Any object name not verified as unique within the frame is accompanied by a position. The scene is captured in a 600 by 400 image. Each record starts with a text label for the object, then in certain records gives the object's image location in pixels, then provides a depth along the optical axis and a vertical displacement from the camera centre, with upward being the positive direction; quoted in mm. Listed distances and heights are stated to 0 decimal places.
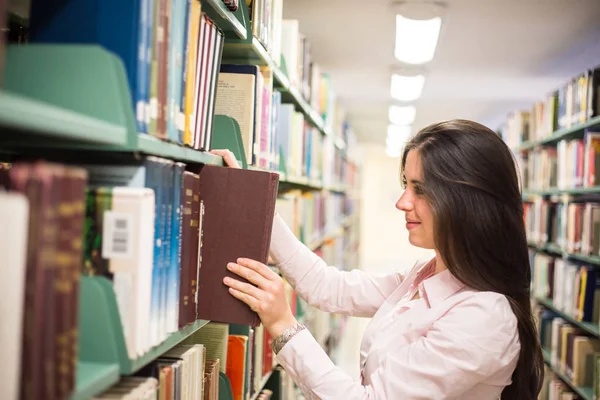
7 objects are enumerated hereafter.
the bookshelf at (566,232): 3980 -132
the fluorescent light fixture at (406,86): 5238 +1074
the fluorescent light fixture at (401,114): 7129 +1120
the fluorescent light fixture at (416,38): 3613 +1051
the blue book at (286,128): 2873 +346
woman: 1526 -248
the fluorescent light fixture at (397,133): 8655 +1093
